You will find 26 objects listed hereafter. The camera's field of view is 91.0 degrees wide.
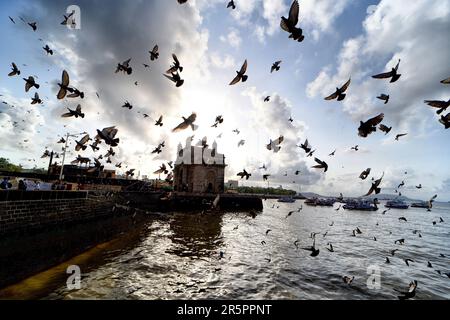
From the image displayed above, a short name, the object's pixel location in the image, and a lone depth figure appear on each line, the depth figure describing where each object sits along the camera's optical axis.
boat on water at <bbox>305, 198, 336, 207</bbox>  107.12
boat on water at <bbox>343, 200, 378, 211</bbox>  82.81
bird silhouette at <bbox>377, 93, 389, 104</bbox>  8.72
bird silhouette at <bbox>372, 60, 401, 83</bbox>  6.86
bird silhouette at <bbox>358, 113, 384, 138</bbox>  6.98
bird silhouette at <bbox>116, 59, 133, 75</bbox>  9.37
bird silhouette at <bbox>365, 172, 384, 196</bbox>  6.90
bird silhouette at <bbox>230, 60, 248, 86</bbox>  7.69
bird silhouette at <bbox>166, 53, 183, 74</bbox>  7.93
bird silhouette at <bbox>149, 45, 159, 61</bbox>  9.24
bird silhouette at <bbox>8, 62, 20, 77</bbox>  8.79
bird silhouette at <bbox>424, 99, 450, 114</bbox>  6.40
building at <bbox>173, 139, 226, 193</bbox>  56.59
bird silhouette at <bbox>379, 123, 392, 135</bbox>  9.07
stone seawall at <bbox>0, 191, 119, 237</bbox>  9.92
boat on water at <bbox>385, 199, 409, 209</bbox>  107.10
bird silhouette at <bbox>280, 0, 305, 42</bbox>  5.91
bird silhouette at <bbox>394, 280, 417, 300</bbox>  11.24
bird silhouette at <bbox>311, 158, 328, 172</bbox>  8.03
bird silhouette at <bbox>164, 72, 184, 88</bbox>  7.58
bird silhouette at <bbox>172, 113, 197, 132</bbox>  7.57
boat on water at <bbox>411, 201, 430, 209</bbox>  140.25
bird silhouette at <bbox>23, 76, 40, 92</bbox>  8.36
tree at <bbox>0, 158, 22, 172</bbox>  72.65
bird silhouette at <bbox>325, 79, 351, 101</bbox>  7.40
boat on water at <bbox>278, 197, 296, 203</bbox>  128.62
